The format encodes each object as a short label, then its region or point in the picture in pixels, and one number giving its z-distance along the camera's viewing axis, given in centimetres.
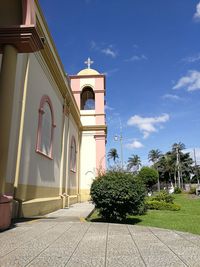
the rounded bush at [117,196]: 712
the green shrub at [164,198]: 1412
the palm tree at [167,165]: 6658
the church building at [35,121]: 511
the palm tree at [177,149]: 6713
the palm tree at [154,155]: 7568
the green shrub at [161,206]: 1269
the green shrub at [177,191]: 4073
